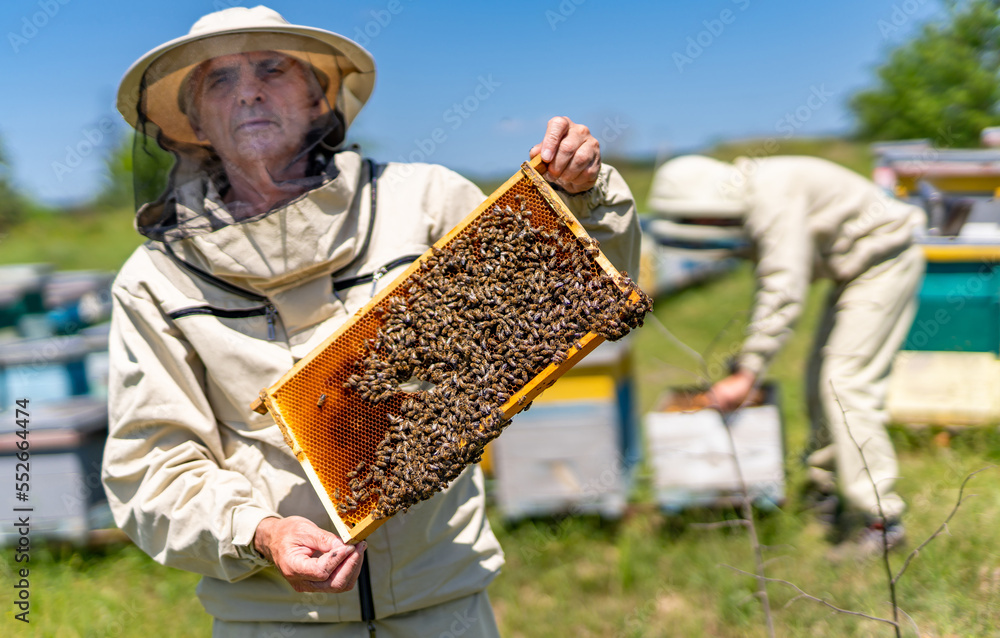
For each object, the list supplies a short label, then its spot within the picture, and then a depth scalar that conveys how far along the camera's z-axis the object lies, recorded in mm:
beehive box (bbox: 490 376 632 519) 4844
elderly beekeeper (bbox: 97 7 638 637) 2002
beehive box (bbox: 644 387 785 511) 4730
